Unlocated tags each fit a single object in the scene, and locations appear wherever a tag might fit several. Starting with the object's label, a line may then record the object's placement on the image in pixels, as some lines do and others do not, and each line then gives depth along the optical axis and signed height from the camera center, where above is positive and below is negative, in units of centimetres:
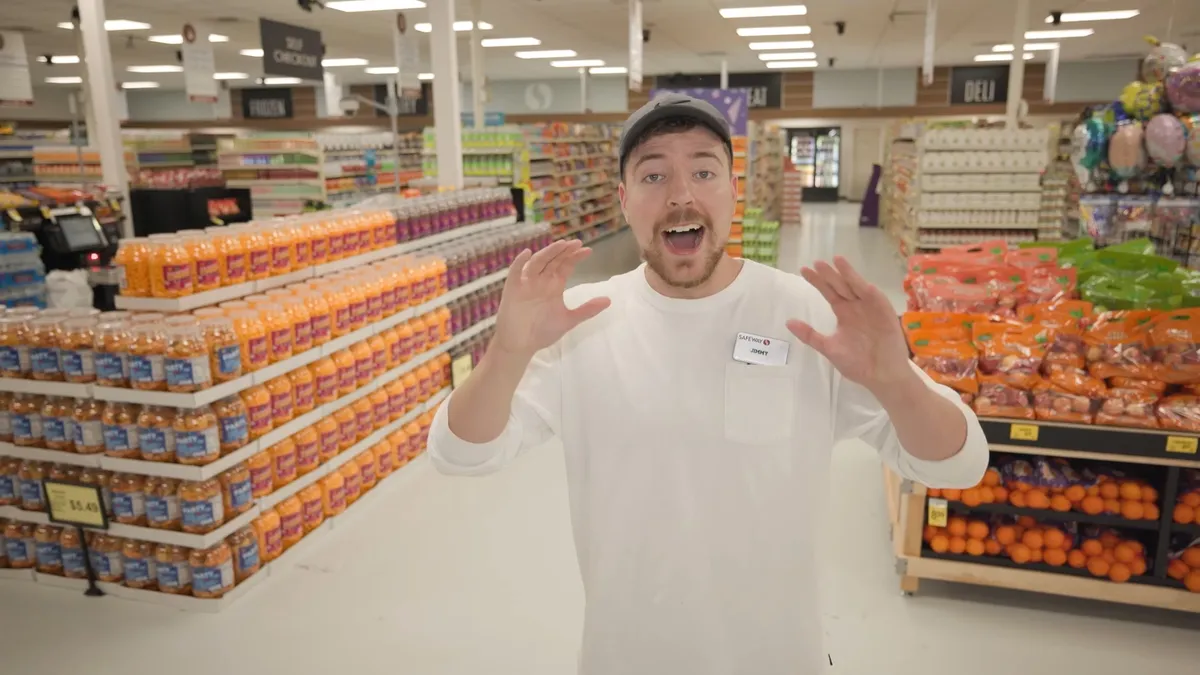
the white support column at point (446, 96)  635 +56
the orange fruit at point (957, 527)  364 -156
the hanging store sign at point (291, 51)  819 +120
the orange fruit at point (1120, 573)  342 -165
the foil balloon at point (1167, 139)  502 +14
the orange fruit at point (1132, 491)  345 -133
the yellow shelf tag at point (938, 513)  355 -145
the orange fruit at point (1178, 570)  342 -164
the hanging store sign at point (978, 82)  1667 +161
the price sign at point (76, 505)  361 -143
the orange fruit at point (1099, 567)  345 -164
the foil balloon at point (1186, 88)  495 +44
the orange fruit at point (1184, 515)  341 -141
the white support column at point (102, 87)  572 +57
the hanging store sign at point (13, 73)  878 +103
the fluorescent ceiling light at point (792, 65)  2011 +241
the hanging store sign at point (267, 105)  2030 +157
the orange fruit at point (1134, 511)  344 -141
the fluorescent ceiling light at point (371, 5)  1030 +202
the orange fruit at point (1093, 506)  348 -140
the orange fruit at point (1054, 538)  352 -155
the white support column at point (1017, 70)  1052 +123
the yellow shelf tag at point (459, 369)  568 -136
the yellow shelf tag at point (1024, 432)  342 -108
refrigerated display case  2523 +19
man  147 -46
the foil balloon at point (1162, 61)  530 +64
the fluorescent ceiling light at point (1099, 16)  1215 +216
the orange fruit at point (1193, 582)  336 -166
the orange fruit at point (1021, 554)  354 -162
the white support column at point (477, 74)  1173 +134
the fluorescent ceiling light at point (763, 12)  1136 +210
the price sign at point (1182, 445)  329 -109
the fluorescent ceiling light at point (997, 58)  1856 +235
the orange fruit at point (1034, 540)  355 -157
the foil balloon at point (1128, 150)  523 +8
